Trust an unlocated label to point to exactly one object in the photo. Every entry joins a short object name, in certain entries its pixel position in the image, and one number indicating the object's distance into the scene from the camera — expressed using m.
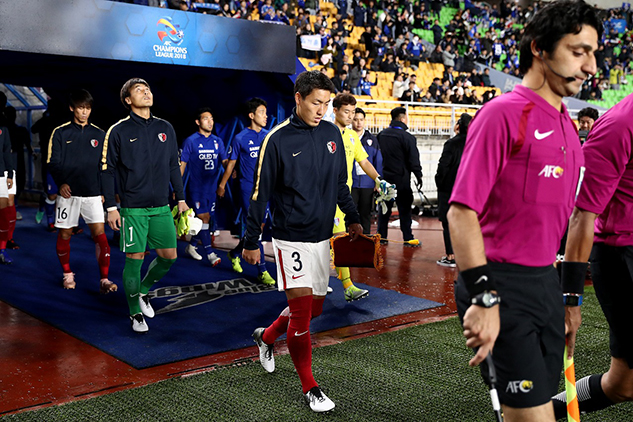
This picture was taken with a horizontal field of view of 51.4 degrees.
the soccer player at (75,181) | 7.04
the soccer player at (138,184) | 5.46
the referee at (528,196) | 2.08
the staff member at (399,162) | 10.05
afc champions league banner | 6.44
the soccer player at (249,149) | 7.65
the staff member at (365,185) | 9.27
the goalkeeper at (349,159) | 6.55
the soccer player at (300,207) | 3.94
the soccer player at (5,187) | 7.75
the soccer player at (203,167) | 8.78
